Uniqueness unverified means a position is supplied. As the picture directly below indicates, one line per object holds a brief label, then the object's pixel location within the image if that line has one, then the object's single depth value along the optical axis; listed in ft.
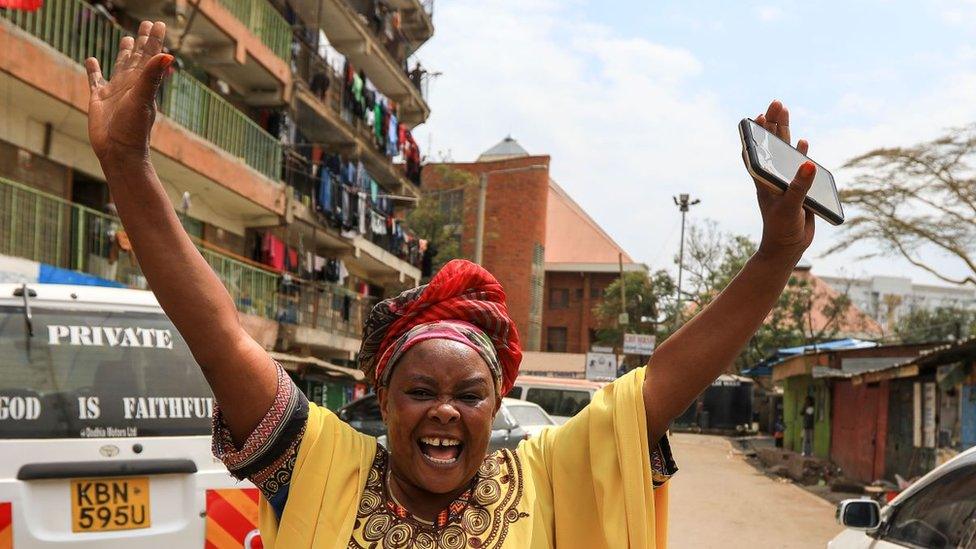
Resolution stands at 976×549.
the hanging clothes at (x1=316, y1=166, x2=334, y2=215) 74.74
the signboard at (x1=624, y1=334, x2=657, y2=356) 99.25
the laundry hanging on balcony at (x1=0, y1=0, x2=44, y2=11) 32.89
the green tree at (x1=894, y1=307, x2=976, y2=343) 168.66
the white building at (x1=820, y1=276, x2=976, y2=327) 189.37
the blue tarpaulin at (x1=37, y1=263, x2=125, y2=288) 39.81
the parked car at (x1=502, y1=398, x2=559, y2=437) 44.19
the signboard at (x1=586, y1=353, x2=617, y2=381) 88.12
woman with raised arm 5.87
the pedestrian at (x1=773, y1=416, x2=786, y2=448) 101.92
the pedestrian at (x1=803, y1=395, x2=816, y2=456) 80.33
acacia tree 68.69
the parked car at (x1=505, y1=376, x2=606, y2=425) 59.06
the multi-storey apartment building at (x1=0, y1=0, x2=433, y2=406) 41.37
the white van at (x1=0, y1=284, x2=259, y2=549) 12.62
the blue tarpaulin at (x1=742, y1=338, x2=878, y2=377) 88.35
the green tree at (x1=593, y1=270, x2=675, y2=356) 165.68
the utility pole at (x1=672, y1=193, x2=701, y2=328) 155.33
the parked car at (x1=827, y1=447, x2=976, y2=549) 12.05
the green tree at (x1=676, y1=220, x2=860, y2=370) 144.87
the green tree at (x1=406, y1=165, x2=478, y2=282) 139.33
